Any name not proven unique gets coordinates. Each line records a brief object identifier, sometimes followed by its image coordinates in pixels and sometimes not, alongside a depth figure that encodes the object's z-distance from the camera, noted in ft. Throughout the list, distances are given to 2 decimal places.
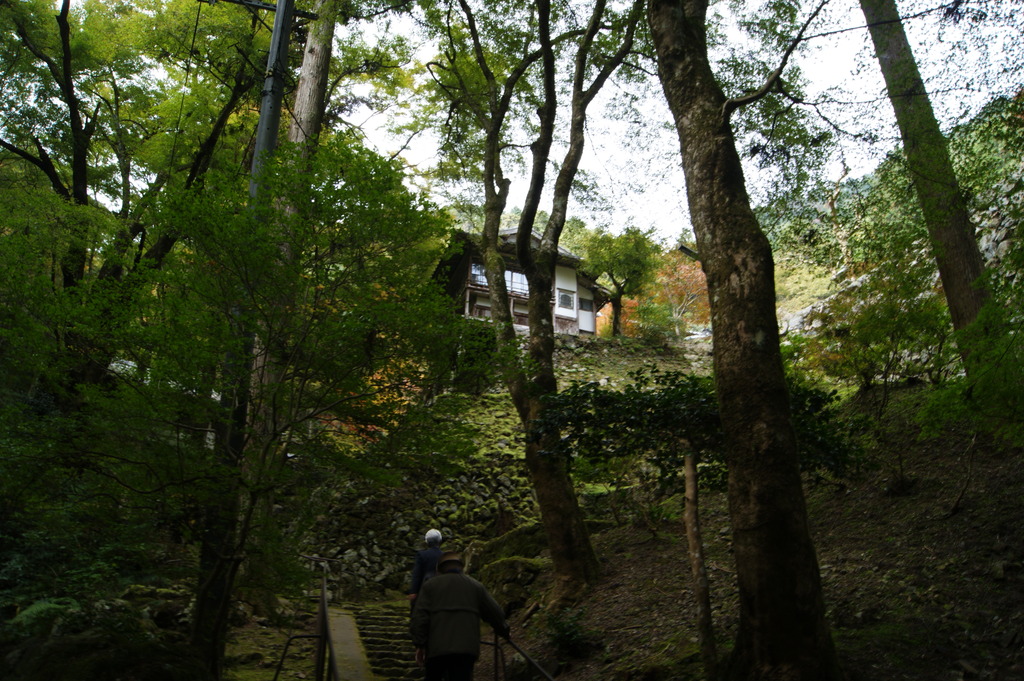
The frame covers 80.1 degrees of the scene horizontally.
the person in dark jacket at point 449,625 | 14.26
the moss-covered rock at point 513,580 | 30.22
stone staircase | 23.16
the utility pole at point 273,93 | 16.63
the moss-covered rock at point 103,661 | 12.10
